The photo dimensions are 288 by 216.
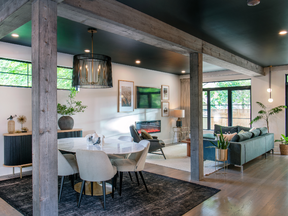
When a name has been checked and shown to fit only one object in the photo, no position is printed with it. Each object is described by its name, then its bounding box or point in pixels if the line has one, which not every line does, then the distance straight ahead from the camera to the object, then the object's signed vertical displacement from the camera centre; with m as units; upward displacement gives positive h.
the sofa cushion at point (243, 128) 7.03 -0.65
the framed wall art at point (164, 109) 8.42 -0.04
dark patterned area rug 2.92 -1.32
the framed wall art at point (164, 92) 8.43 +0.60
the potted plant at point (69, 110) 4.92 -0.04
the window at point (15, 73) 4.52 +0.74
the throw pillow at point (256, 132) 5.57 -0.63
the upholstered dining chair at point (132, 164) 3.39 -0.86
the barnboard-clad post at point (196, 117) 4.15 -0.17
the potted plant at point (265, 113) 7.14 -0.19
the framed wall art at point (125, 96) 6.74 +0.38
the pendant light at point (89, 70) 3.46 +0.59
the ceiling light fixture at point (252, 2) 2.63 +1.24
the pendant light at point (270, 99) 7.07 +0.26
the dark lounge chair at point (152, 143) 5.74 -0.90
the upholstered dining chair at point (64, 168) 3.19 -0.85
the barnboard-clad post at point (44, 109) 2.01 +0.00
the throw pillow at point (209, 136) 6.59 -0.85
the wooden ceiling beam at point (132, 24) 2.41 +1.07
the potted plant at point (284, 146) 6.65 -1.15
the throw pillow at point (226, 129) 7.33 -0.71
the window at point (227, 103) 7.90 +0.16
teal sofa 4.69 -0.90
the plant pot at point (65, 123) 4.92 -0.32
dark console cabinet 4.23 -0.77
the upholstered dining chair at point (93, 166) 2.92 -0.76
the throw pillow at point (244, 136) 4.87 -0.64
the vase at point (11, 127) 4.35 -0.35
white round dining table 3.22 -0.60
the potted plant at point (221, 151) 4.32 -0.83
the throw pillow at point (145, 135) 6.09 -0.73
